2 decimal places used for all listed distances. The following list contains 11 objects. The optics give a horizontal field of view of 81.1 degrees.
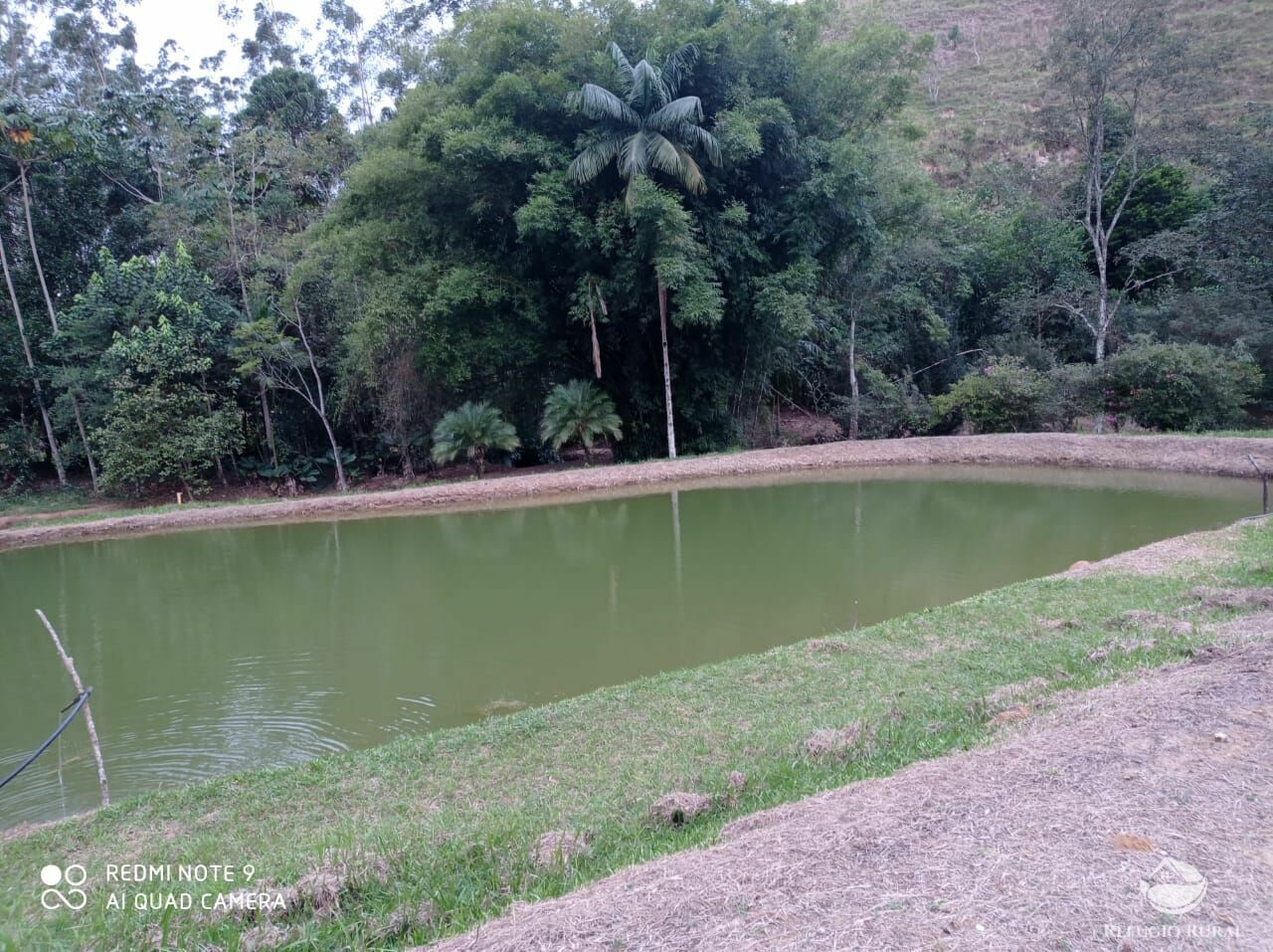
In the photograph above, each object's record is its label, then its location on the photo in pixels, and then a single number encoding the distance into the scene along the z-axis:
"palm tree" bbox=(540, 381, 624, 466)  17.94
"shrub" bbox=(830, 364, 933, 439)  20.64
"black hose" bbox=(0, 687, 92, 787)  4.63
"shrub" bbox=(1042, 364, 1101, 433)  18.45
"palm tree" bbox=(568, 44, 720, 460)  15.74
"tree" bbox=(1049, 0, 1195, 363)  17.80
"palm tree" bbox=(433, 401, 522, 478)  17.86
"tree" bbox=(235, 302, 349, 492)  18.41
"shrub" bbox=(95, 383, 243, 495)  17.98
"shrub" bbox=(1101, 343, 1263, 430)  16.67
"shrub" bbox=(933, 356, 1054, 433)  18.83
